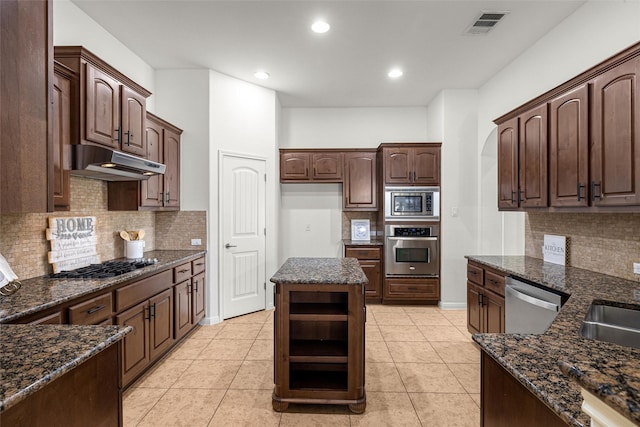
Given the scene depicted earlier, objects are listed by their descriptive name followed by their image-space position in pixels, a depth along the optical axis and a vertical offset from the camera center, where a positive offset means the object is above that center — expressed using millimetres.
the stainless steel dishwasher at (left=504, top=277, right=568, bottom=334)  2097 -673
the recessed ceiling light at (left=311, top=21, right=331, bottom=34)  2906 +1781
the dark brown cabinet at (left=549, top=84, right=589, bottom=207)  2207 +492
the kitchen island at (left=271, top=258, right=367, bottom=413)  2109 -968
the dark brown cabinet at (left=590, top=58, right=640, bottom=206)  1851 +489
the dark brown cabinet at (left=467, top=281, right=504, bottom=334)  2736 -925
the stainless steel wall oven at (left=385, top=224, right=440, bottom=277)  4461 -521
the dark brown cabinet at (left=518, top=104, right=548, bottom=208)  2600 +487
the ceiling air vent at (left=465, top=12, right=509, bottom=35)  2768 +1781
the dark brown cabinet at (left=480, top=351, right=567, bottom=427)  948 -649
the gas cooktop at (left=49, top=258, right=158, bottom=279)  2293 -456
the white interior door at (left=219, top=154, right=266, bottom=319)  3916 -266
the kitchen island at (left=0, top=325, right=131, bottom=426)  893 -492
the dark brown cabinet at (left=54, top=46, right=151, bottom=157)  2266 +893
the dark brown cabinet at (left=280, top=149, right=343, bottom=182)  4902 +768
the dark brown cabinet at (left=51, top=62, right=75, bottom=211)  2119 +549
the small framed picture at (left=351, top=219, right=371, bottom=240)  5016 -262
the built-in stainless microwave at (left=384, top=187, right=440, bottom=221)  4465 +156
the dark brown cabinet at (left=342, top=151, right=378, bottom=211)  4863 +515
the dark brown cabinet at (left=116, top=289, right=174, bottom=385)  2336 -1002
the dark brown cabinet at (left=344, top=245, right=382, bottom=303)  4641 -735
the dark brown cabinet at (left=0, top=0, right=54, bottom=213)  1195 +434
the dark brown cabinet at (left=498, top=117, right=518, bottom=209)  2953 +491
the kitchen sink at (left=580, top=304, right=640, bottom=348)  1537 -577
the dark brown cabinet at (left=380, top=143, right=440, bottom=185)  4492 +727
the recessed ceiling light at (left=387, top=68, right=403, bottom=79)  3881 +1796
